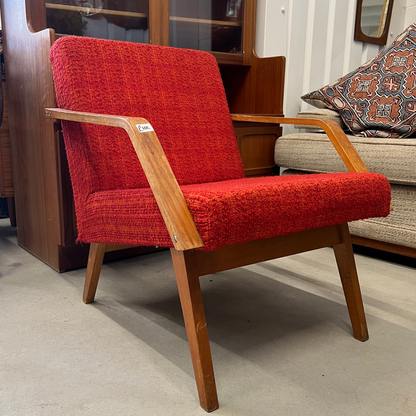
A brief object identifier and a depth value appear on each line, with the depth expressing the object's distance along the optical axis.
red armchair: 0.73
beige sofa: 1.47
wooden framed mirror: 2.48
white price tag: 0.80
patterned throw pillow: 1.67
